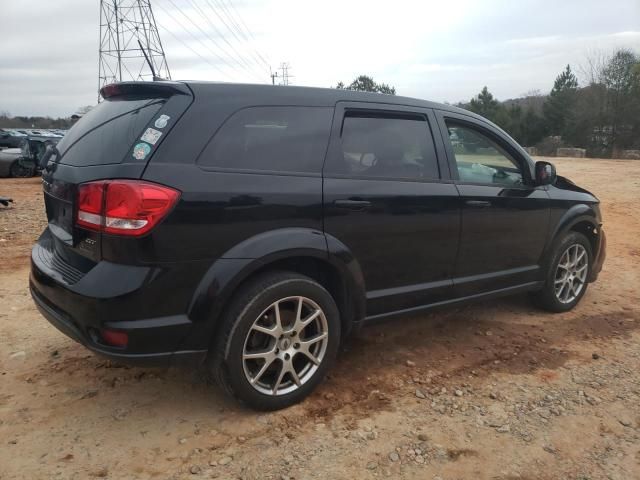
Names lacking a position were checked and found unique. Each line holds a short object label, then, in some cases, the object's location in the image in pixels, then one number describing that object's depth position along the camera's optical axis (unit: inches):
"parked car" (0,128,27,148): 954.1
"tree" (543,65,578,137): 1674.5
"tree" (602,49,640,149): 1472.6
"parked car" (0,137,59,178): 685.9
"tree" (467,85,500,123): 1923.0
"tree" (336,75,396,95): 1968.5
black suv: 96.7
